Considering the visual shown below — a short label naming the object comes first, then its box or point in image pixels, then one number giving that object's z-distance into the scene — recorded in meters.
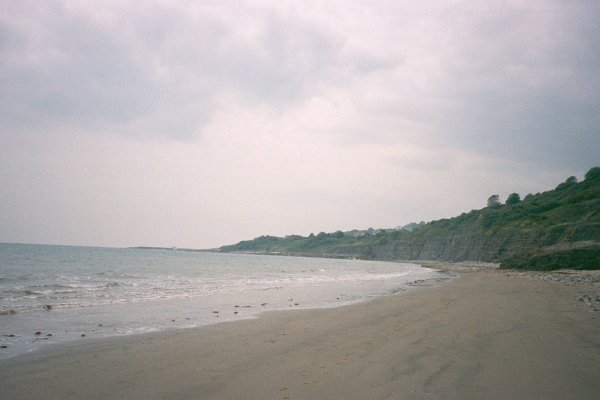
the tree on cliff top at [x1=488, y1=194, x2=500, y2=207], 129.30
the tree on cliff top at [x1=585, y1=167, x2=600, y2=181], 87.64
